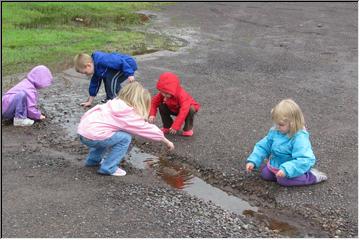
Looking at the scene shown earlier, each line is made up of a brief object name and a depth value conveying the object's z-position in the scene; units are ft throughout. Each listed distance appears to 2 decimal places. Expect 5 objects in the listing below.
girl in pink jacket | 17.26
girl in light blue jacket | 16.69
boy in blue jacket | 22.44
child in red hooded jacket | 20.12
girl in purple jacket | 22.36
